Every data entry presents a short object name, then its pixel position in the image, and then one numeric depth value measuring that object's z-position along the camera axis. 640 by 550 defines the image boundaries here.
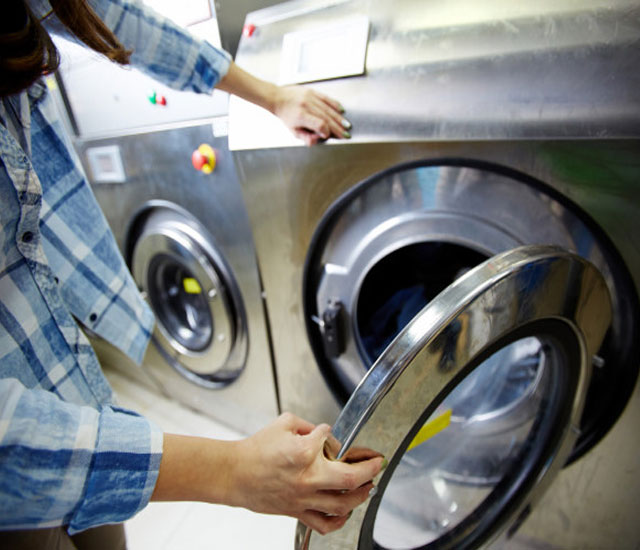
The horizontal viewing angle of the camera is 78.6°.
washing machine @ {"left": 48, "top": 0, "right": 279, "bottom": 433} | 0.93
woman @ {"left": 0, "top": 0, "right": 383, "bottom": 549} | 0.33
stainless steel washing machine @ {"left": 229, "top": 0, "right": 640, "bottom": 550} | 0.44
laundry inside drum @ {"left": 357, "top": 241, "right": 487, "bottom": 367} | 0.92
